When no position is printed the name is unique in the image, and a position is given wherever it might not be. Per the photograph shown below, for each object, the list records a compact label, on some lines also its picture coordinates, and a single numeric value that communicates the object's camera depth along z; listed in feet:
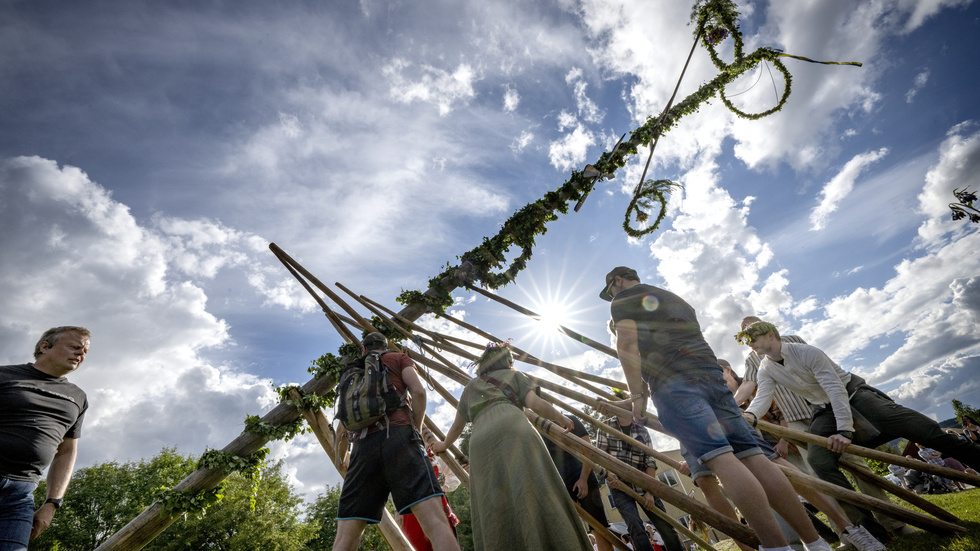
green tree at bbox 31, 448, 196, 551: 76.69
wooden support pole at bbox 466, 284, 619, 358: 16.48
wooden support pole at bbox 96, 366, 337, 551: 13.67
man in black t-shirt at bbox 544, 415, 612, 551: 13.79
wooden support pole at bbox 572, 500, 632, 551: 10.79
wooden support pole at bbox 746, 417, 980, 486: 9.67
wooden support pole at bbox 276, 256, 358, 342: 19.71
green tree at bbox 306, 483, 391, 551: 91.66
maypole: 19.54
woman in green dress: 7.03
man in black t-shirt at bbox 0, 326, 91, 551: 8.18
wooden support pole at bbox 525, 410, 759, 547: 7.32
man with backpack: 8.76
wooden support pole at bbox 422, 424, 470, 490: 14.19
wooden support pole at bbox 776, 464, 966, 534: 8.83
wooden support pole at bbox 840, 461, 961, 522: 10.07
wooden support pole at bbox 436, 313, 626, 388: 14.43
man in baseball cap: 7.24
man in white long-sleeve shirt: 10.34
